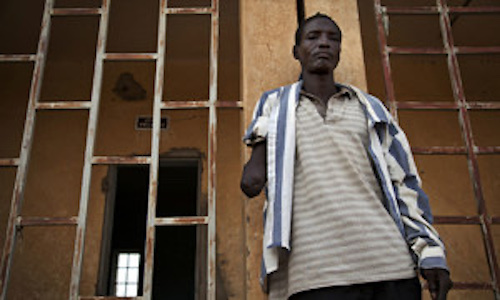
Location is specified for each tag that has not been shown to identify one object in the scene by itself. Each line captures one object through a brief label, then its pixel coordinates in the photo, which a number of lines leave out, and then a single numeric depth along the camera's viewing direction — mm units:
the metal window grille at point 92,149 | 2145
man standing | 1495
